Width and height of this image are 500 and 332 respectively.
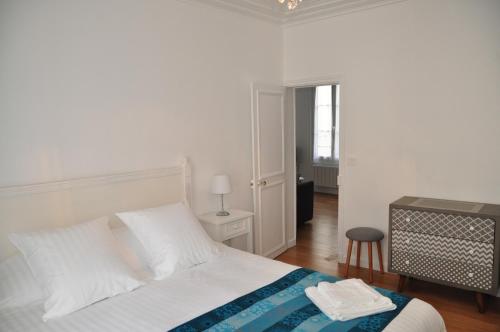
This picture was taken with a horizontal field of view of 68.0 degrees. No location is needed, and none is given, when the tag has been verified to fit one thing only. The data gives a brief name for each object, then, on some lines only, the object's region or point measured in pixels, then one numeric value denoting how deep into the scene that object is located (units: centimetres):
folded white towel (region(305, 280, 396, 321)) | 189
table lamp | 348
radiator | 799
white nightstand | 333
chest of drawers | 295
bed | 187
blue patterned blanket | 180
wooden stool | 366
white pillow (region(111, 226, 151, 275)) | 247
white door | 412
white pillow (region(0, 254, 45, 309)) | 202
